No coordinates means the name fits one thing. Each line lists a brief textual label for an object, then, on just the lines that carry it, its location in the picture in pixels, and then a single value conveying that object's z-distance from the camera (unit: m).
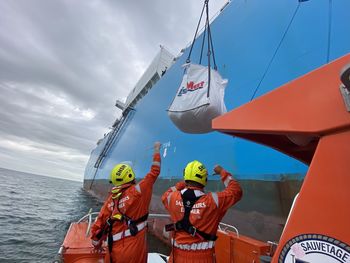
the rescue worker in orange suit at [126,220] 2.85
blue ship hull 3.94
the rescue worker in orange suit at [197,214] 2.31
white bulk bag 2.50
